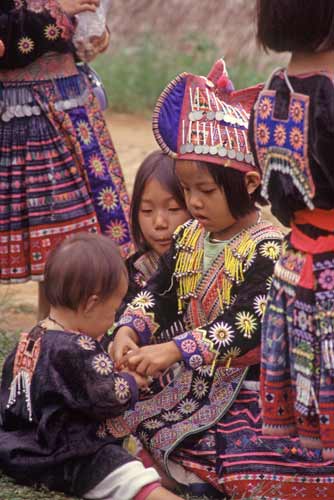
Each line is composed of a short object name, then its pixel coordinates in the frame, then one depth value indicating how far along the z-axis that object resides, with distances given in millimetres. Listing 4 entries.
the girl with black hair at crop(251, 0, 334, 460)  4417
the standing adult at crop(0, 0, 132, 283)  7533
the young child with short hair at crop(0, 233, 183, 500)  5354
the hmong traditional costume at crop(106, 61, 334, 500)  5626
